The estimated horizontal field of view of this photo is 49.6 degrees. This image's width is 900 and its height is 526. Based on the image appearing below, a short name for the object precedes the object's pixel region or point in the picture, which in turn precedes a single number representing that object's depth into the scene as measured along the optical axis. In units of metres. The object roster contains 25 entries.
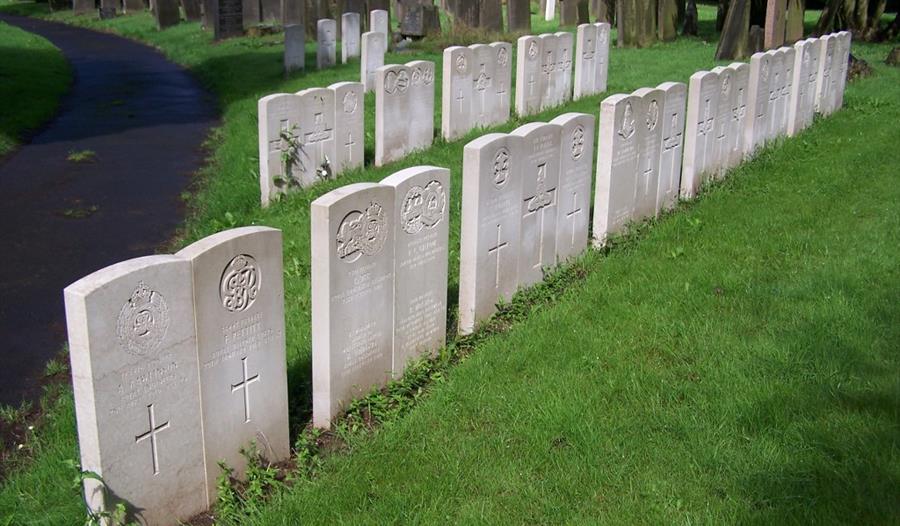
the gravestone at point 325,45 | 18.41
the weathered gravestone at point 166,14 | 28.85
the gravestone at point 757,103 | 10.09
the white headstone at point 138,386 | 3.71
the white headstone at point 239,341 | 4.21
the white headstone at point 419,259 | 5.43
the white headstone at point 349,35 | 19.31
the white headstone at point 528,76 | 13.35
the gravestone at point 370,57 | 15.48
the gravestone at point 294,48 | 18.14
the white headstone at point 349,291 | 4.89
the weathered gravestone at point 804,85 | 11.55
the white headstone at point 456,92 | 11.92
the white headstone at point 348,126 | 10.18
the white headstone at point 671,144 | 8.44
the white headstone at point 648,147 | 7.97
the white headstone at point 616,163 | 7.51
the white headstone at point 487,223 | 6.08
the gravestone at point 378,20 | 19.33
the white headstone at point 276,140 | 9.34
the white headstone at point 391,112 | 10.87
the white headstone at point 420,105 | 11.37
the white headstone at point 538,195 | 6.57
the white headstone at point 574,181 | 7.05
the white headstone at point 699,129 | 8.90
